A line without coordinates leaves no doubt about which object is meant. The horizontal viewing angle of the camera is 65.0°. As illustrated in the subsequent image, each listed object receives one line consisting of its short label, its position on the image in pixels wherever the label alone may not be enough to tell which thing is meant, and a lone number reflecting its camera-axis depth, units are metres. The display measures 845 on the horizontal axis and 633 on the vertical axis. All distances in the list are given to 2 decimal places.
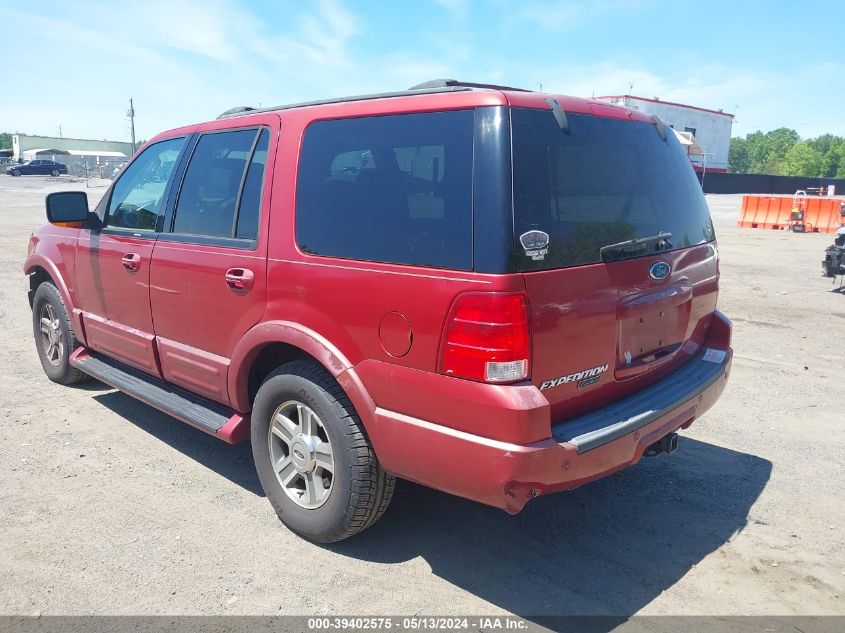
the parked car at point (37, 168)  55.78
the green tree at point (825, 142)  137.98
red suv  2.61
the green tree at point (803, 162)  117.06
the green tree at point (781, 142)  146.01
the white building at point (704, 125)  54.74
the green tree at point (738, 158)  150.88
